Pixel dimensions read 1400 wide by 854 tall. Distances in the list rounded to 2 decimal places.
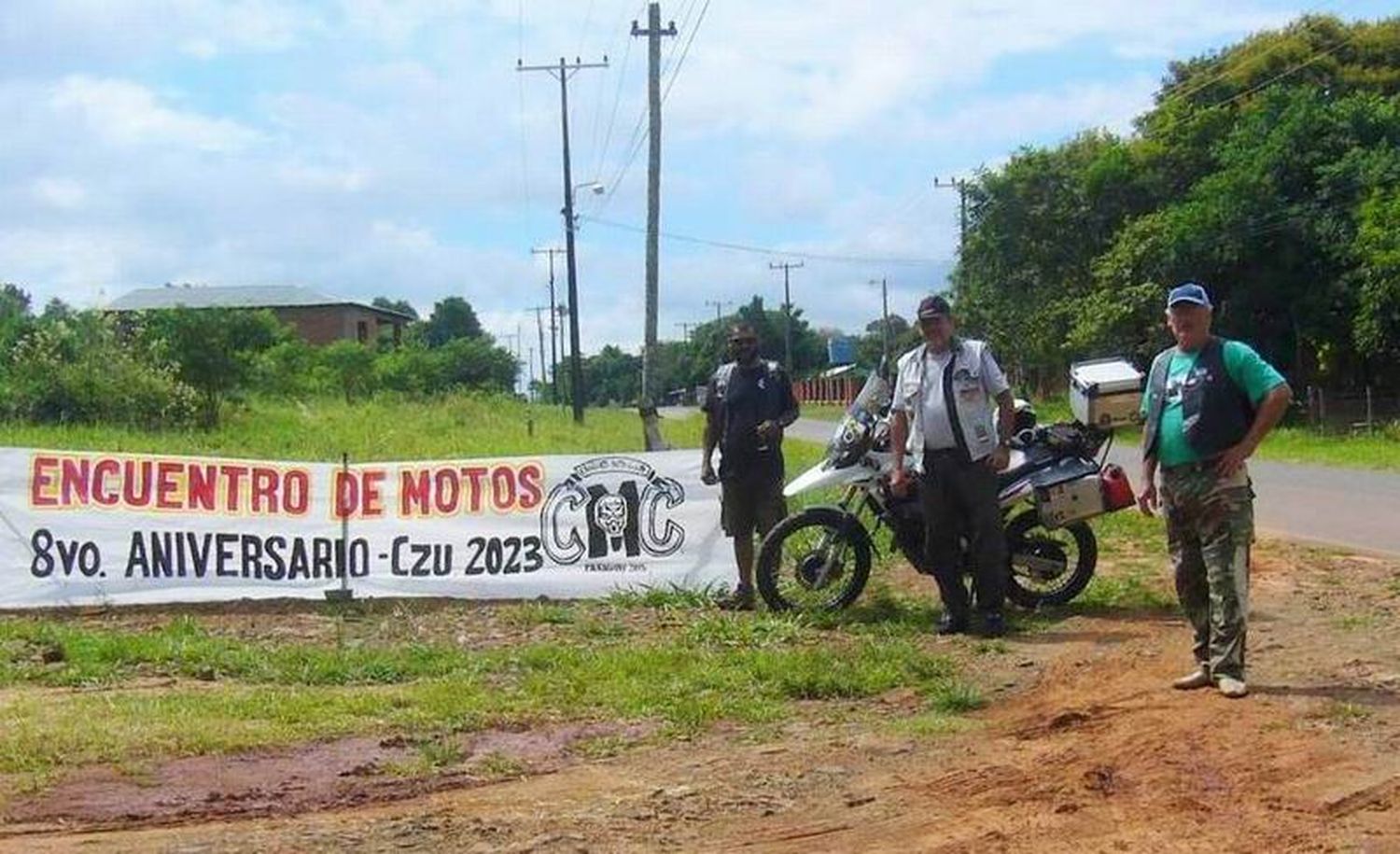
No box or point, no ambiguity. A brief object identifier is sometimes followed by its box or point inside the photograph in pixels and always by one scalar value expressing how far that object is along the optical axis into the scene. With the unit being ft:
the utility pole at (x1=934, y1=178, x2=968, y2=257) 169.58
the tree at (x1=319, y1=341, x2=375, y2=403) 213.87
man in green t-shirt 22.30
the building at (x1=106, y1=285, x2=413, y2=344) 292.40
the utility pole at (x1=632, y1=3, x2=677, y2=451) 85.35
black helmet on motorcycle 32.22
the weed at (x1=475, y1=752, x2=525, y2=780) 19.93
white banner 34.55
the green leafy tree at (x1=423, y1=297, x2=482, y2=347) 397.39
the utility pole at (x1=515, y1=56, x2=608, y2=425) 154.30
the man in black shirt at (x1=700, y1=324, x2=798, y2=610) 32.48
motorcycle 30.81
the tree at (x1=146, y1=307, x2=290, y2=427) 133.18
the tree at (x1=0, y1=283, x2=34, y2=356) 126.31
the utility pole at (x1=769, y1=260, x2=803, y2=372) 299.79
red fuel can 30.83
